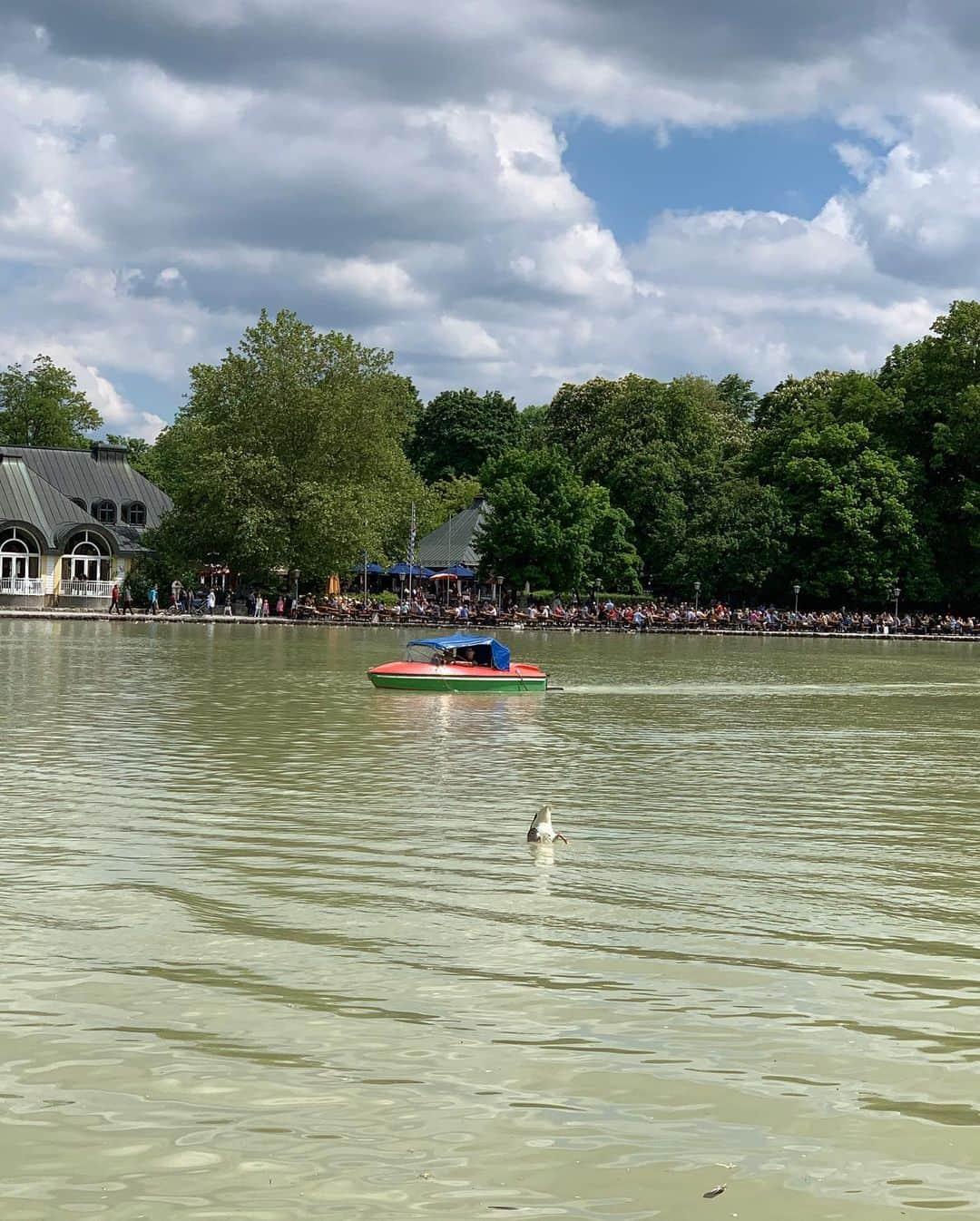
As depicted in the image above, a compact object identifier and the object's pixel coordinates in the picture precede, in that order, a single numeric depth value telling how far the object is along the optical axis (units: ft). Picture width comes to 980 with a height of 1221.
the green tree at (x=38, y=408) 358.23
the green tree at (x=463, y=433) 394.32
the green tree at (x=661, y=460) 292.81
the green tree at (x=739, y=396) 444.55
